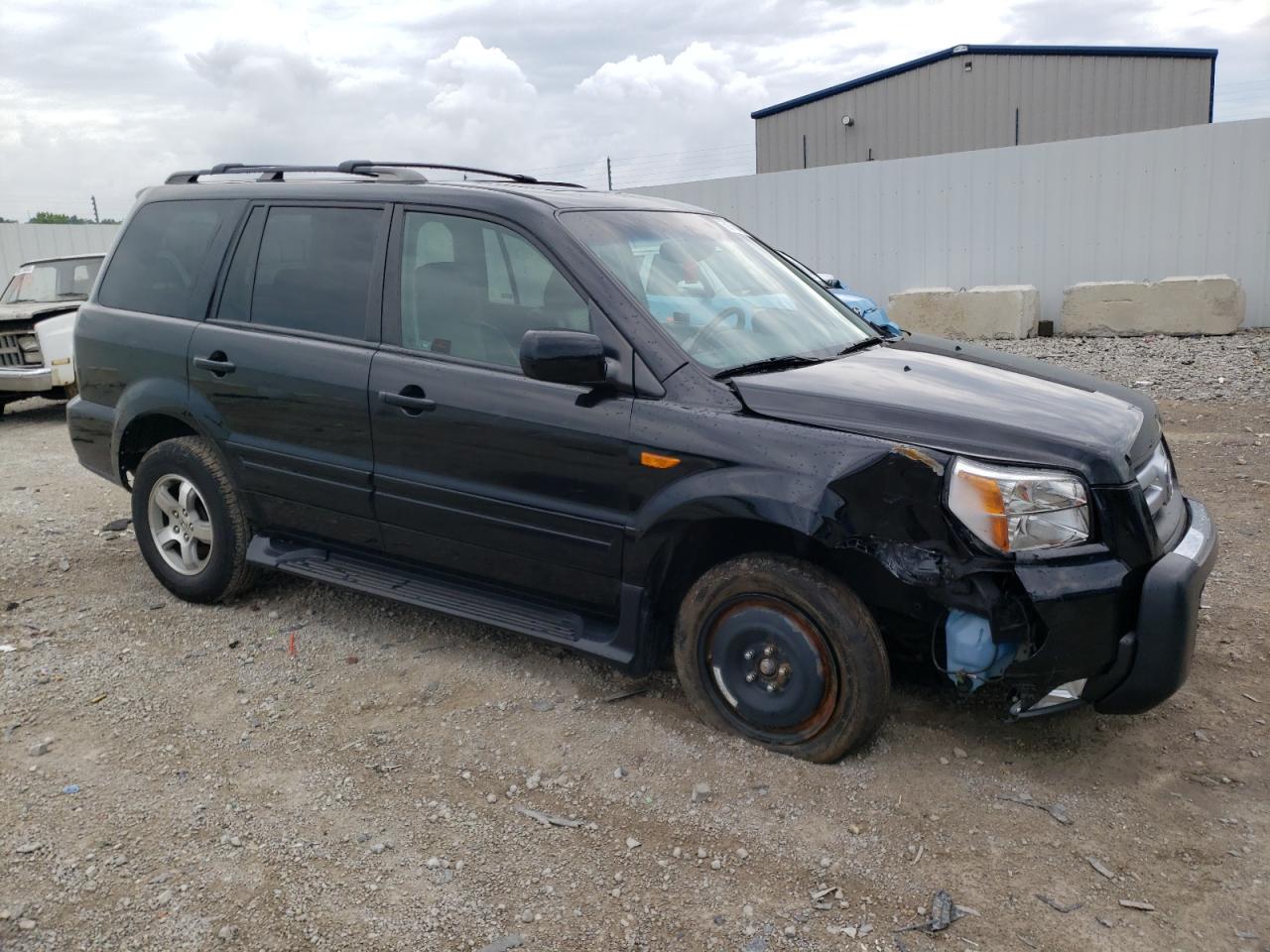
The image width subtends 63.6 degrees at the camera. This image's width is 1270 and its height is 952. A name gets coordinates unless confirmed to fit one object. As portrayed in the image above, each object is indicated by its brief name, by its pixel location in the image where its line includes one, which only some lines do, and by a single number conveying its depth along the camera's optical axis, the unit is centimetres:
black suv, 298
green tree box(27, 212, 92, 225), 3146
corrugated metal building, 2077
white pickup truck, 979
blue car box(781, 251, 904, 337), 1048
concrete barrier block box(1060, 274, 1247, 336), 1291
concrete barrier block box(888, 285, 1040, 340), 1412
